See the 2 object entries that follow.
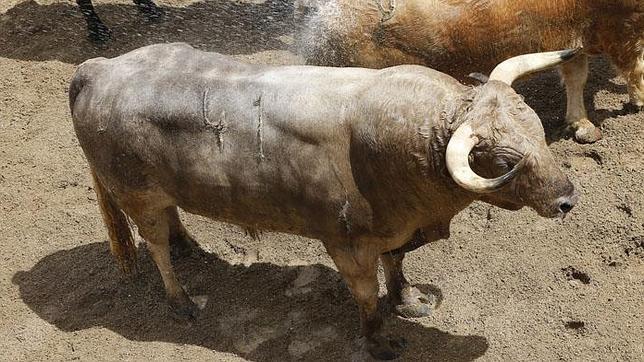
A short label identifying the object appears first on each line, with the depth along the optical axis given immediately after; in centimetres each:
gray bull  407
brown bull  592
